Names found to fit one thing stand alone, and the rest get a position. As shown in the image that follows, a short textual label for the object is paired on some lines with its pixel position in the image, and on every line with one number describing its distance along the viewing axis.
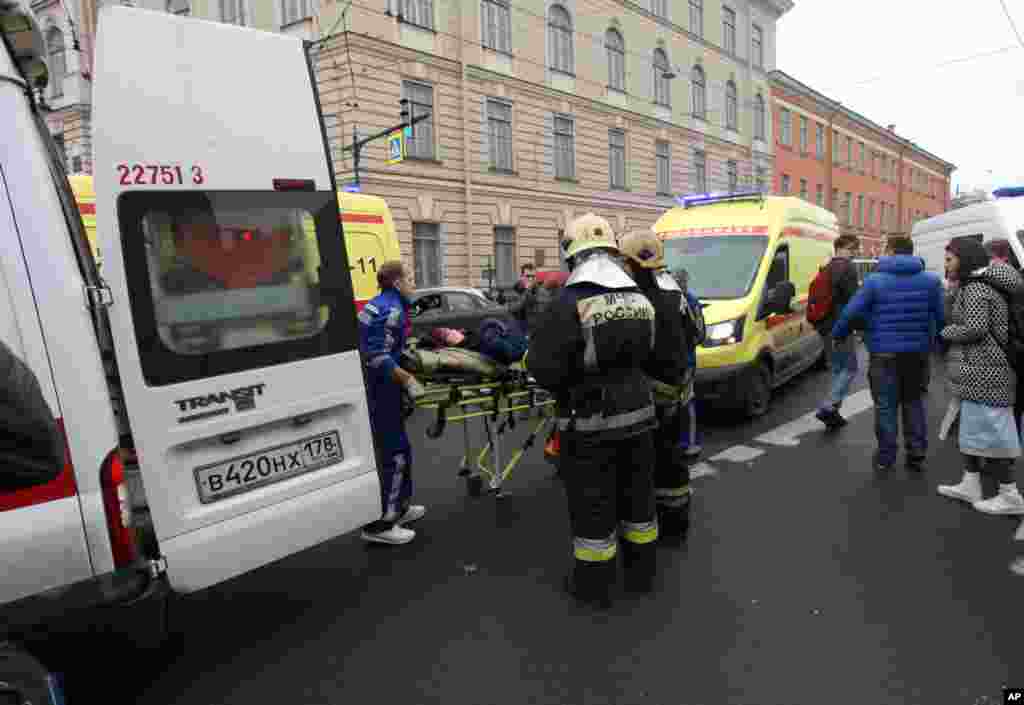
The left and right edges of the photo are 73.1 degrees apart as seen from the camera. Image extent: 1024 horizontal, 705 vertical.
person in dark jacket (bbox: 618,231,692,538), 3.83
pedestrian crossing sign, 15.93
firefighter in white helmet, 3.29
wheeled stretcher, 4.44
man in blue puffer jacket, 5.18
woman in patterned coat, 4.30
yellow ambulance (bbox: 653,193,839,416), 6.88
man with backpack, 6.85
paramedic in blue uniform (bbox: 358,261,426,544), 4.14
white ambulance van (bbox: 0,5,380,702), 2.12
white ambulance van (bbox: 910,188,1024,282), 9.44
